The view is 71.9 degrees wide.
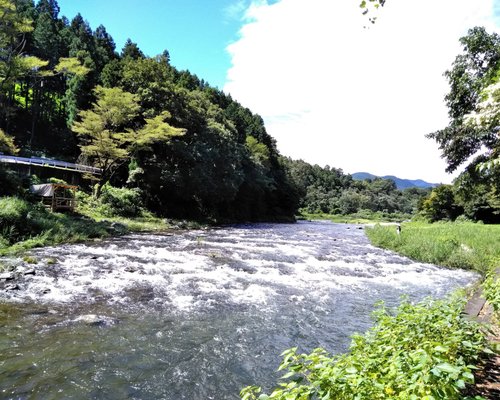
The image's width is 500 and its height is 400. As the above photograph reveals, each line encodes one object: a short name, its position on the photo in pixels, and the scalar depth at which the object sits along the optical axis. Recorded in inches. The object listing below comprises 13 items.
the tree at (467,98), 745.6
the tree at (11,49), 888.3
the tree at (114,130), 1317.7
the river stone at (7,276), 424.1
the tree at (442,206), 2068.2
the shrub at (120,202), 1240.2
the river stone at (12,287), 389.9
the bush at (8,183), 909.3
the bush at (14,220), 660.7
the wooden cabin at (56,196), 1048.0
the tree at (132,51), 2556.6
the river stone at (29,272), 452.0
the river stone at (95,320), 312.7
